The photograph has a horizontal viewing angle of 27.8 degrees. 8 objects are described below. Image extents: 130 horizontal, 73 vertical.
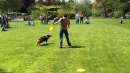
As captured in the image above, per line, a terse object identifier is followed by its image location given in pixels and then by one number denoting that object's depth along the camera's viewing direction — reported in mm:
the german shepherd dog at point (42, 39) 16156
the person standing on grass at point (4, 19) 33875
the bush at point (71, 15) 76225
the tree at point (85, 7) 113438
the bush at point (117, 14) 103912
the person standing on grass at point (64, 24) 14734
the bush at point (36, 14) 70250
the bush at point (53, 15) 70750
